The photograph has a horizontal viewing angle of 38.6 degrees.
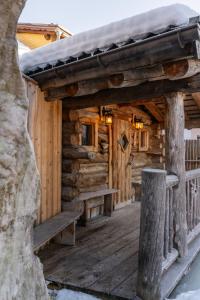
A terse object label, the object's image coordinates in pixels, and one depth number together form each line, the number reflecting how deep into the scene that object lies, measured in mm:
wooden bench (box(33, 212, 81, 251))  3385
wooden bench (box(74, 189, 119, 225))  5102
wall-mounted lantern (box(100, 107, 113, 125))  5875
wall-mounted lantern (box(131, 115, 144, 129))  6977
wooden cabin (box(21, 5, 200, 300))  2736
